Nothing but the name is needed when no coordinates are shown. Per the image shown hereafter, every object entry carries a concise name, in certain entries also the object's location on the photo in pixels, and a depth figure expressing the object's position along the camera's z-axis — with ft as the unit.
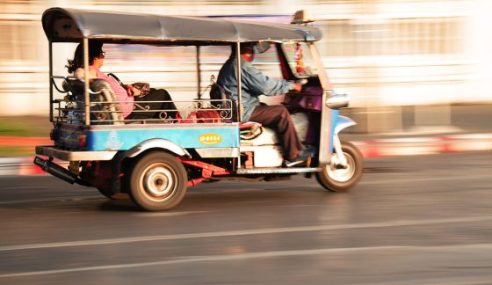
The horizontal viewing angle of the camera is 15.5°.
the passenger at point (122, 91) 57.34
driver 59.98
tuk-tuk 55.39
